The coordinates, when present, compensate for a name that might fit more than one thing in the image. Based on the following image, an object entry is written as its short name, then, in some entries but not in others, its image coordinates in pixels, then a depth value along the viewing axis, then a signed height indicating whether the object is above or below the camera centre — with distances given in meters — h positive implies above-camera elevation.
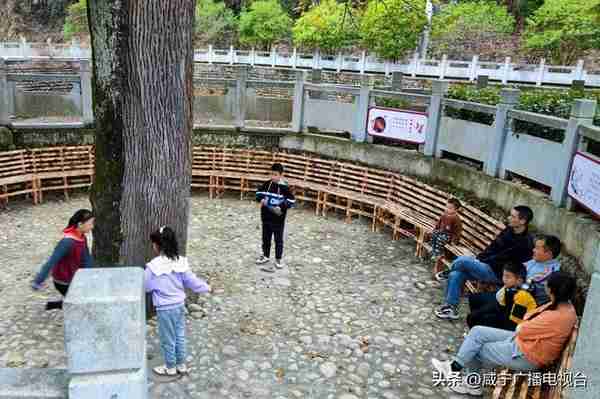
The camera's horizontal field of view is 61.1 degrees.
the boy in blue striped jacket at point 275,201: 7.27 -1.84
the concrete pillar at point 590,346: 3.18 -1.59
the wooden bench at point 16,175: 9.76 -2.37
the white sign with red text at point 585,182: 5.57 -1.02
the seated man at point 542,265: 5.18 -1.79
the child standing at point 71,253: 4.99 -1.93
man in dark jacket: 5.97 -2.10
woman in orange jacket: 4.24 -2.14
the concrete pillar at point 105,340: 2.34 -1.29
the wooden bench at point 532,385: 3.98 -2.41
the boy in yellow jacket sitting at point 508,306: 4.91 -2.13
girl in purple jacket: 4.55 -1.97
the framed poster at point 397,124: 9.86 -0.92
